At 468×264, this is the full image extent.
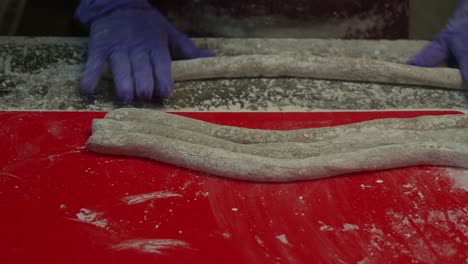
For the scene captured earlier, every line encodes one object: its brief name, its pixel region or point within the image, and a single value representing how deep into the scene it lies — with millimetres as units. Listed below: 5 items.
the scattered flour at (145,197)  643
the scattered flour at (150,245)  604
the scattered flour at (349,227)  626
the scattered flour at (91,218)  624
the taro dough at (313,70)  780
